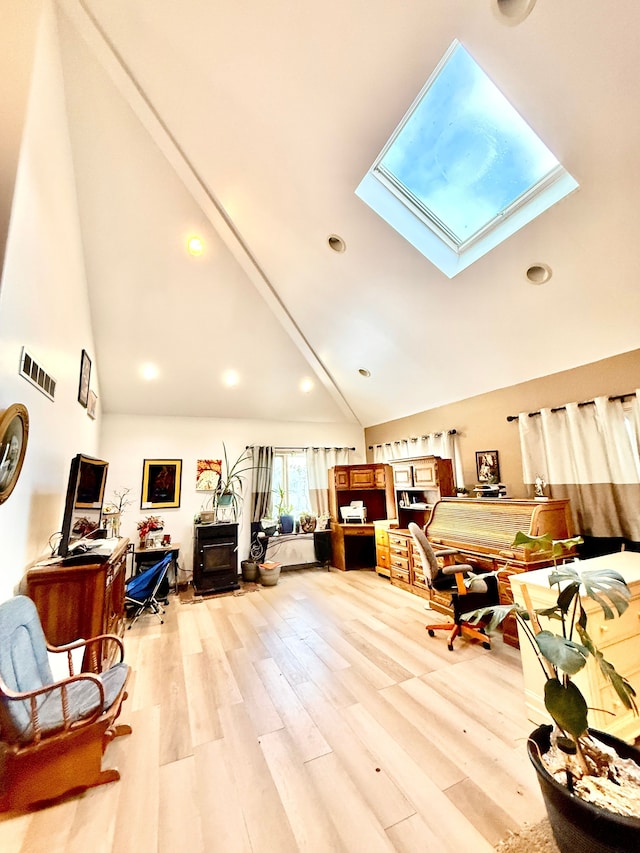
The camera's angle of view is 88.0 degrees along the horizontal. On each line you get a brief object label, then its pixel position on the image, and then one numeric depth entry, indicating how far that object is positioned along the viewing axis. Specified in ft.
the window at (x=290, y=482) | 20.02
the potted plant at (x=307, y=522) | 19.84
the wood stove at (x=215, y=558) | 15.81
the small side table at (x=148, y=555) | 15.45
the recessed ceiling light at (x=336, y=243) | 10.85
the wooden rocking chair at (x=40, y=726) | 5.05
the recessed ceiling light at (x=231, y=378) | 17.46
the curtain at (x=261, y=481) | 18.95
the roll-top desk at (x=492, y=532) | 10.08
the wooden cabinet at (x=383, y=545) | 17.24
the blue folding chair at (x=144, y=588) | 12.89
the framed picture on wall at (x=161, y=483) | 17.19
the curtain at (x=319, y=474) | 20.38
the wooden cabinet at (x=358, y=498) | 19.03
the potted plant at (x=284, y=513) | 19.39
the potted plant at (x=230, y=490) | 17.88
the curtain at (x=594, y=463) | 9.45
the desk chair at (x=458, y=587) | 9.92
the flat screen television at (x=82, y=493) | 8.28
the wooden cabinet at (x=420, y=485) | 14.99
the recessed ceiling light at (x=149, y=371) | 15.87
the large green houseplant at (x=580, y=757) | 3.51
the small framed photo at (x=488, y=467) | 13.33
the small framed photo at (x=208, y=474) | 18.33
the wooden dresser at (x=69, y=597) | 7.30
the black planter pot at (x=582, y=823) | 3.36
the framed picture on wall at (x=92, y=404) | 13.45
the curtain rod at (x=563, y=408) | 9.64
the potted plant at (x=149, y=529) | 16.17
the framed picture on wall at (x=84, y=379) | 11.85
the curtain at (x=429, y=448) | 15.32
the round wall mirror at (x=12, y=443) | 5.60
